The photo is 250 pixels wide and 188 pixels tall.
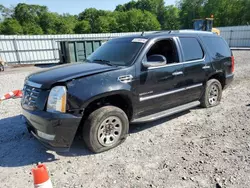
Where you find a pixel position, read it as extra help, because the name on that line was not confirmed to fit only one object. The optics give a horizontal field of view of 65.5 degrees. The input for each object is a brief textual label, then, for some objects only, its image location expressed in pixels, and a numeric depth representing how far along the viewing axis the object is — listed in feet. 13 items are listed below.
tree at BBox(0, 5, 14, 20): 212.43
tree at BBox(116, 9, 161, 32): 207.51
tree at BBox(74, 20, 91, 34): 194.18
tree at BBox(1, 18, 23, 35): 156.15
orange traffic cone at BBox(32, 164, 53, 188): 6.61
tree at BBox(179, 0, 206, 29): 222.69
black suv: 9.52
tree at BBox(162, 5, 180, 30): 257.75
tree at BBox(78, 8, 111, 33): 226.85
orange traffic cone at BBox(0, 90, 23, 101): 20.57
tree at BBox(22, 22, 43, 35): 168.66
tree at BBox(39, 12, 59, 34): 197.36
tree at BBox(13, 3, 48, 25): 203.48
